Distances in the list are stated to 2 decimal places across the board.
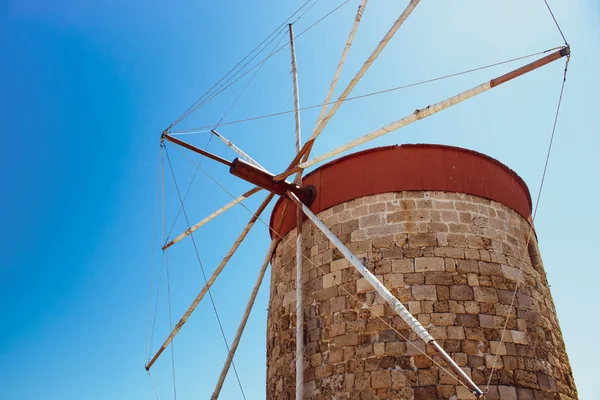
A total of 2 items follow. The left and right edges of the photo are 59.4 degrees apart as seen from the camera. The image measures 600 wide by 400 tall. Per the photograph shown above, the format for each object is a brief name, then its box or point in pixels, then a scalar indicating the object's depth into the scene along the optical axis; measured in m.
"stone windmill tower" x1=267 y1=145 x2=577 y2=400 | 6.73
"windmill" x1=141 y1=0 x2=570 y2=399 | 6.35
